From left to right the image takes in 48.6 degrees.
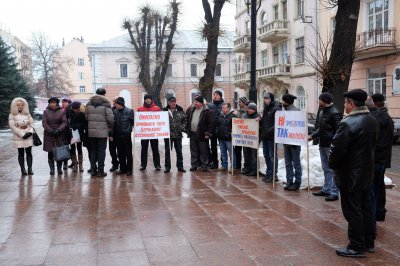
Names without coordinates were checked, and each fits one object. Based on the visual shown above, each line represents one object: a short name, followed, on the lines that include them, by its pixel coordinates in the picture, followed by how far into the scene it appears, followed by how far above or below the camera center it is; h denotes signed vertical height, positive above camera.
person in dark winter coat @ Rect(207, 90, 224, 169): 10.73 -0.28
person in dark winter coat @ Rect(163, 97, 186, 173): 10.66 -0.50
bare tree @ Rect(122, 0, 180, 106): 30.53 +5.14
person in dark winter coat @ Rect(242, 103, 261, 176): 9.85 -1.14
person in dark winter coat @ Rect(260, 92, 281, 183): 9.02 -0.53
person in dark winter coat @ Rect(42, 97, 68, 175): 10.12 -0.31
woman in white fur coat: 10.04 -0.32
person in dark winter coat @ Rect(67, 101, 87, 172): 10.51 -0.20
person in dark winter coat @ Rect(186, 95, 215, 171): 10.50 -0.51
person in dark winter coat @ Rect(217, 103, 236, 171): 10.66 -0.60
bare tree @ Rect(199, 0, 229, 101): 16.09 +2.58
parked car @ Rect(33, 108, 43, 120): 50.93 -0.36
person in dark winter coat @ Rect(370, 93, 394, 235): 5.75 -0.64
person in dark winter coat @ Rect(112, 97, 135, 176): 10.23 -0.49
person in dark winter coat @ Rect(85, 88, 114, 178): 9.84 -0.29
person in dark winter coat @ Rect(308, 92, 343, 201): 7.21 -0.46
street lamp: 12.45 +1.43
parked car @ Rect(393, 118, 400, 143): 19.12 -1.29
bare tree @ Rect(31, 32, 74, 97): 66.25 +6.67
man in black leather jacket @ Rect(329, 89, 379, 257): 4.61 -0.62
